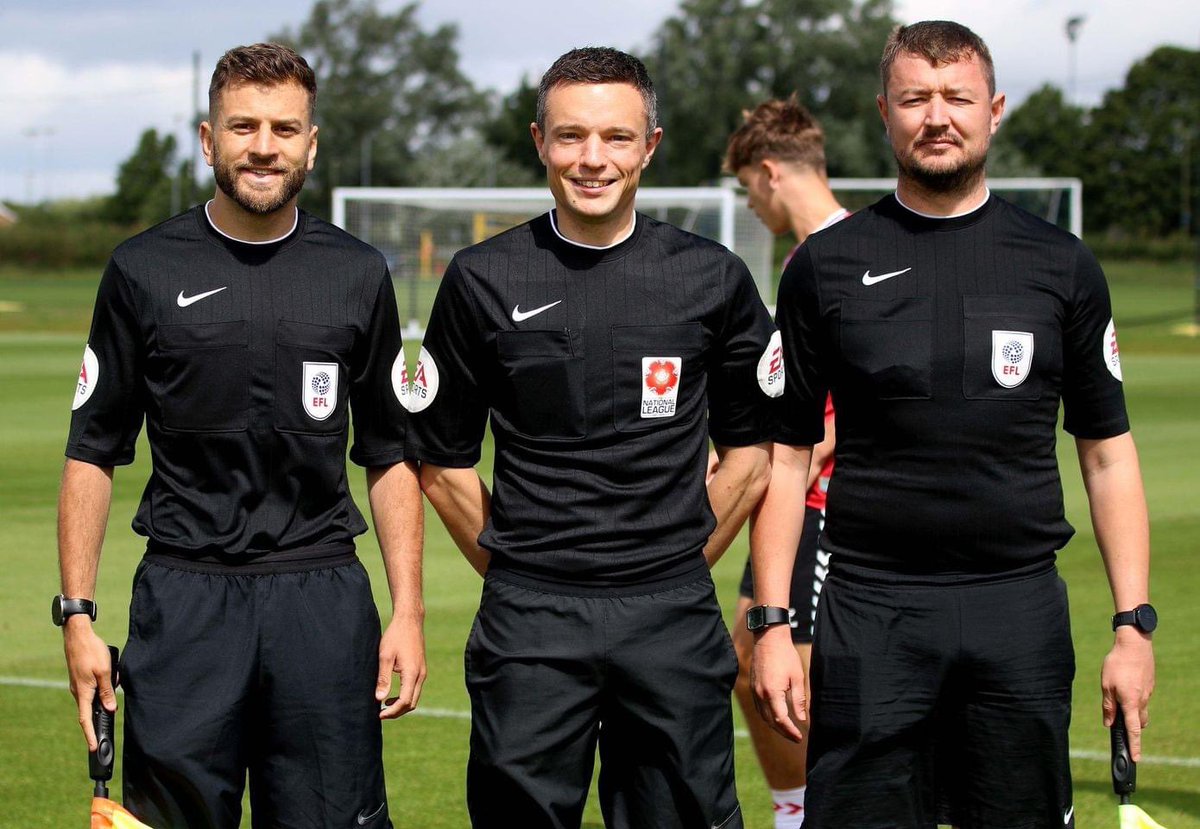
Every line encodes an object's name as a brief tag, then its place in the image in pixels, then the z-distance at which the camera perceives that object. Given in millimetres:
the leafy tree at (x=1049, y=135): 98188
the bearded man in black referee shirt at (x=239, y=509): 3727
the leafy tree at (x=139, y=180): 94438
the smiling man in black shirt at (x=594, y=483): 3635
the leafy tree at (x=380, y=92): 83125
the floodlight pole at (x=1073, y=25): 69000
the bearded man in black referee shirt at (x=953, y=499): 3697
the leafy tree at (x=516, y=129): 83438
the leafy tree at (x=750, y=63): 77125
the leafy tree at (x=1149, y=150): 94500
